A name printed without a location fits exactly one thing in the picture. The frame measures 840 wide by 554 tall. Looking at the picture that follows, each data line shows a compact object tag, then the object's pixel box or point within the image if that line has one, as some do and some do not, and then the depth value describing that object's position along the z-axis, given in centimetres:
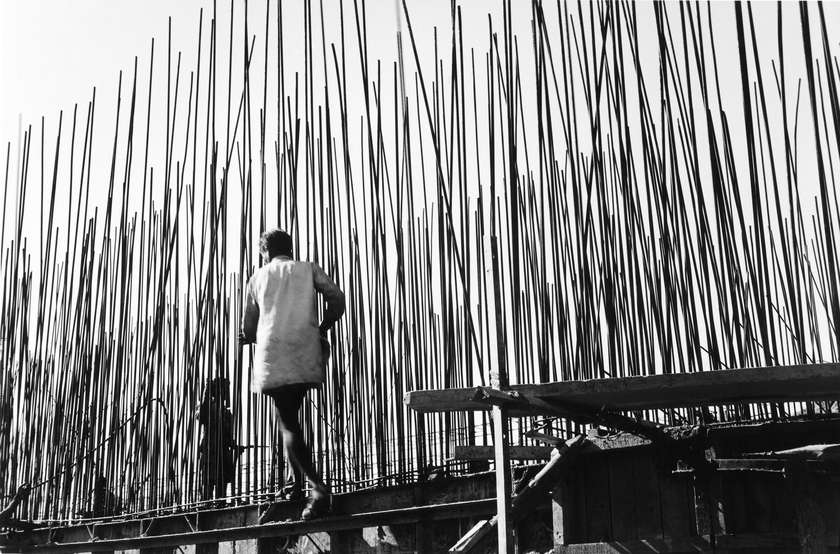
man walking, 334
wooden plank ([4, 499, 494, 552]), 331
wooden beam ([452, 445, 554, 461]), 321
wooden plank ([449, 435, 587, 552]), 298
